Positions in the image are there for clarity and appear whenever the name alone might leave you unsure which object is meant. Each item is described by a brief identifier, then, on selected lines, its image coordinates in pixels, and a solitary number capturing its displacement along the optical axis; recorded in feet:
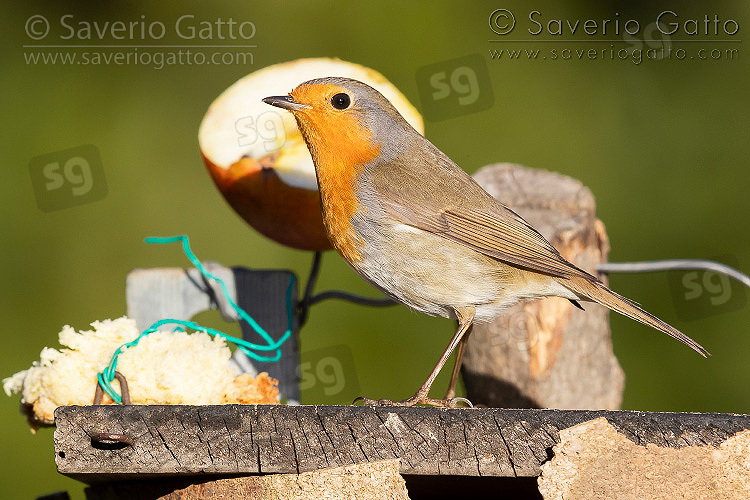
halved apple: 19.17
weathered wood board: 11.14
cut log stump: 20.95
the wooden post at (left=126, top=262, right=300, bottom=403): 18.34
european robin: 15.71
